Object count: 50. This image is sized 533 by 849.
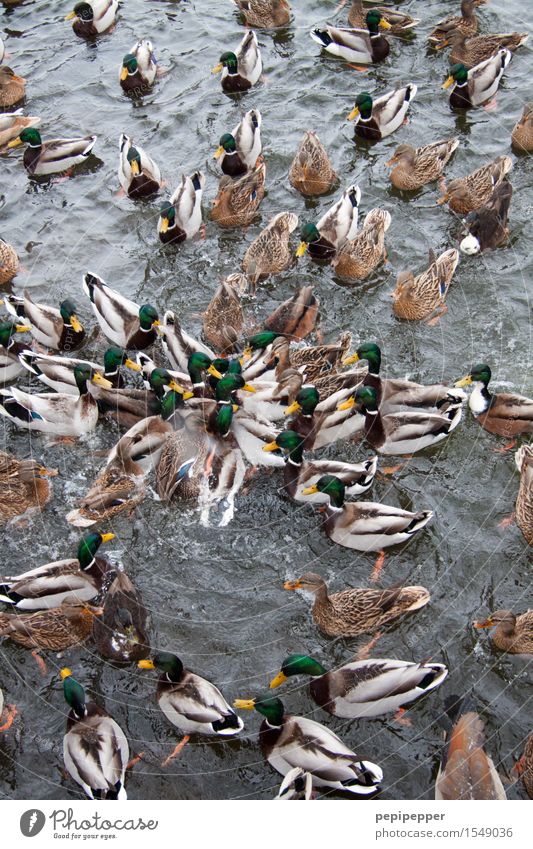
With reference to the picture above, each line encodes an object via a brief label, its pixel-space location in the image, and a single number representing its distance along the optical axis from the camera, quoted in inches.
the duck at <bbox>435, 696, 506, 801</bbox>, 214.1
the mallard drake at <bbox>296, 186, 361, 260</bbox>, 370.3
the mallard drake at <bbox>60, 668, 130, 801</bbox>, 223.5
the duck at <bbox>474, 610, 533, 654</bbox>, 245.8
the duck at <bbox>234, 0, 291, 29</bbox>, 491.8
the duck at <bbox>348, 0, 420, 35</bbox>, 483.5
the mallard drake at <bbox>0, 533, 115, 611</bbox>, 257.9
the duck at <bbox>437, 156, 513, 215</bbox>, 387.2
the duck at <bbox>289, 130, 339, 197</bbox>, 399.2
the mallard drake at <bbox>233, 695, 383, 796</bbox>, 220.1
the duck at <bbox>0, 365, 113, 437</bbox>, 308.5
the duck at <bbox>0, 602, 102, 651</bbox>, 251.4
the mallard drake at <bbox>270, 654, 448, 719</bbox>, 233.0
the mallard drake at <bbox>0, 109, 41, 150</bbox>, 445.7
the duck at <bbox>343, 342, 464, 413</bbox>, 301.4
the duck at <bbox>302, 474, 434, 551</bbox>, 271.0
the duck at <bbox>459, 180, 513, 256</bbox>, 367.9
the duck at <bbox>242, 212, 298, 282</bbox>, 362.0
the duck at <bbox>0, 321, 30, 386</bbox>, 331.0
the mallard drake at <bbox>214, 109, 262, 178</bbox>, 408.8
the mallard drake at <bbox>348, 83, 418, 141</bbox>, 424.5
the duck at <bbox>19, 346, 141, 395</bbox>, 318.3
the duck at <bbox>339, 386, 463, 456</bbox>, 294.4
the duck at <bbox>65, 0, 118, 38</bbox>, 500.7
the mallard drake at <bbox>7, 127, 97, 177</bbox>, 426.9
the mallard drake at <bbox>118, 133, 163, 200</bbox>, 397.7
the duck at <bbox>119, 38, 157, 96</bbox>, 458.9
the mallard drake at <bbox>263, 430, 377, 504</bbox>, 285.7
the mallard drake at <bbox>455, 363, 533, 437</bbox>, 298.5
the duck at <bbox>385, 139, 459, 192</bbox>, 398.3
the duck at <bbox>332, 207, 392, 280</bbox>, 361.1
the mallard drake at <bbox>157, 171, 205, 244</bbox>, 375.2
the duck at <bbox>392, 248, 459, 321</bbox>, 342.0
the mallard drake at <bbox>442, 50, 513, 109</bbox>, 440.1
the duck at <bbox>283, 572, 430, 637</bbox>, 253.1
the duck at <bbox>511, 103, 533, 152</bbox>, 412.5
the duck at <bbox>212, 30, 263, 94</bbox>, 454.6
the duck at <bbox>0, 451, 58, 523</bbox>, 285.3
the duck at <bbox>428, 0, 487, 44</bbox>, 474.6
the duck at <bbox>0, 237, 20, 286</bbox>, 373.4
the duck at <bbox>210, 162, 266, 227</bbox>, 387.2
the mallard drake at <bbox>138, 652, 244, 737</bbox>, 233.0
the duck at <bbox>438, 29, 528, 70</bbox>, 464.4
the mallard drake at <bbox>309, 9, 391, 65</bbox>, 465.7
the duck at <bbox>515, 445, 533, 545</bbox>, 274.7
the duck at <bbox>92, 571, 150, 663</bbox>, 251.1
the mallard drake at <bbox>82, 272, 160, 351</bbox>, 338.3
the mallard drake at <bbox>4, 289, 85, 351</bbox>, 340.2
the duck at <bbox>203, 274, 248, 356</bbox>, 335.9
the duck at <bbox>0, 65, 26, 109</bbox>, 461.7
